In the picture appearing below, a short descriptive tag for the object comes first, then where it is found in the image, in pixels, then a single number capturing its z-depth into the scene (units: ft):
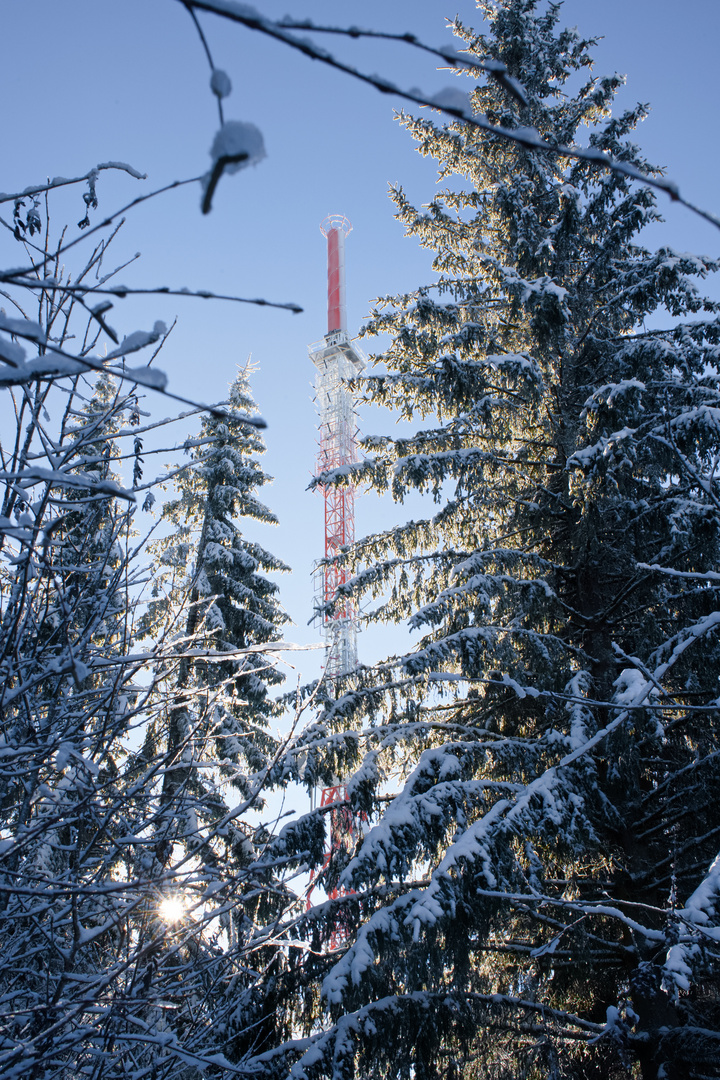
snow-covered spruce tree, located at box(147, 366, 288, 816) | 35.78
